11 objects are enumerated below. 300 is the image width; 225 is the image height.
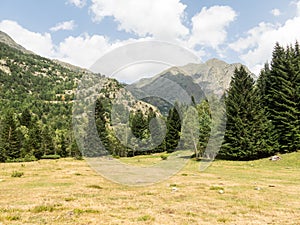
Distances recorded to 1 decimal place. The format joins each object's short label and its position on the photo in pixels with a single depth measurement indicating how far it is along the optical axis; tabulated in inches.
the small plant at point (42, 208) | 547.9
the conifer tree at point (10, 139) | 3880.4
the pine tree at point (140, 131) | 2402.1
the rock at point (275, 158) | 2352.0
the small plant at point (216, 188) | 985.0
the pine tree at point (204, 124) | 2699.3
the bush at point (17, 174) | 1274.1
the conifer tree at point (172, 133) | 4146.2
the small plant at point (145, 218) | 513.3
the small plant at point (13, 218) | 468.3
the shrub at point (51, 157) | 4175.2
